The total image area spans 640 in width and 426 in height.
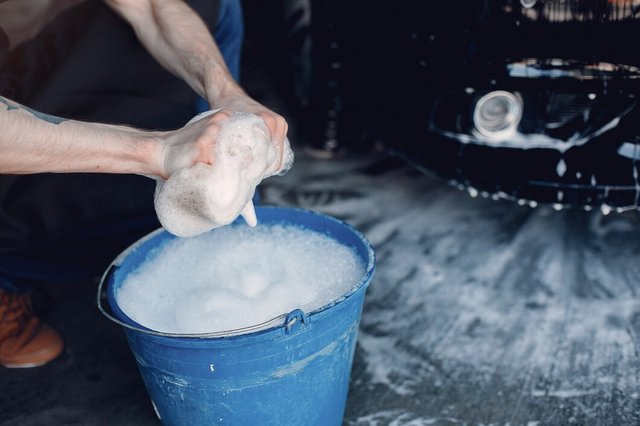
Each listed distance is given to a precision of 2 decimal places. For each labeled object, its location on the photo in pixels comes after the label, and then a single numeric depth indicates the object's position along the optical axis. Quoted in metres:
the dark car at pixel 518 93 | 1.76
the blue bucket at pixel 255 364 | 1.20
